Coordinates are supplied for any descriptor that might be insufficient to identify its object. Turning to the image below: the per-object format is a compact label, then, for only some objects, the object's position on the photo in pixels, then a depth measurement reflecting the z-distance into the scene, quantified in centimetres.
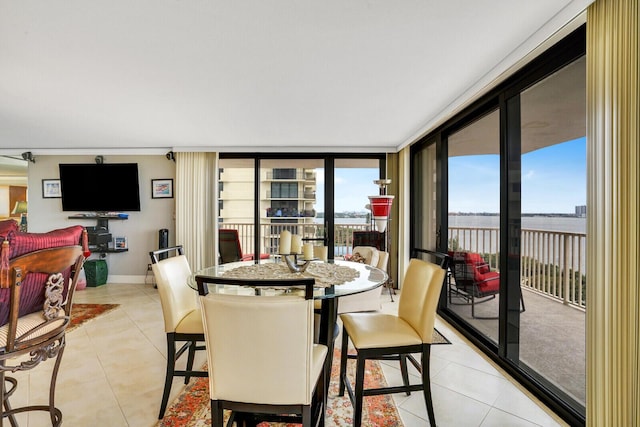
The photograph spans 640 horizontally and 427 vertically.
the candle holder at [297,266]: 220
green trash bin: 500
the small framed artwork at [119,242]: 529
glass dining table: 184
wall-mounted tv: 513
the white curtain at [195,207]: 496
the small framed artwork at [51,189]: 529
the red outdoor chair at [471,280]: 311
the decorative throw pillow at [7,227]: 128
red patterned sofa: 117
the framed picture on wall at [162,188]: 527
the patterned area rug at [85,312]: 346
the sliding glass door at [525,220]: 212
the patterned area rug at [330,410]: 180
